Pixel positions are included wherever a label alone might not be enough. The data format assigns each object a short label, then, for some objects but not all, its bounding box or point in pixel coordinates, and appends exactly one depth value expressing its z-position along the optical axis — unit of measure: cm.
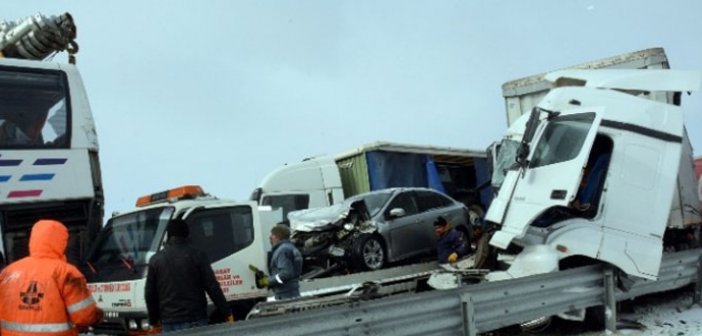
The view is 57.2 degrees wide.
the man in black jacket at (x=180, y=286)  471
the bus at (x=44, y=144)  732
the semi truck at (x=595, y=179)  673
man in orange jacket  379
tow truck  661
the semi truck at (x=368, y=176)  1333
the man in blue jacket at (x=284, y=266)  685
